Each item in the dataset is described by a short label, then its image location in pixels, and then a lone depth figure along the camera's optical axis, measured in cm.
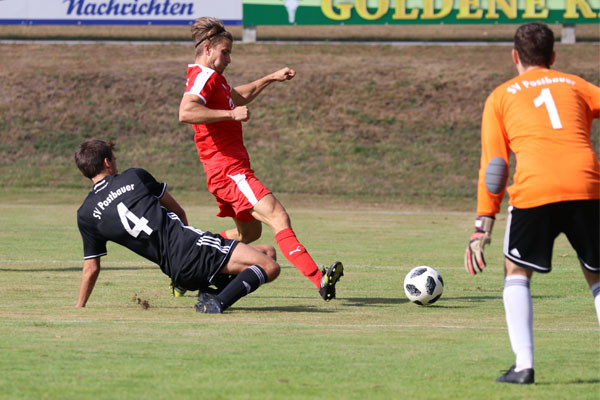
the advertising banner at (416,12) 7106
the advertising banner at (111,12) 7381
